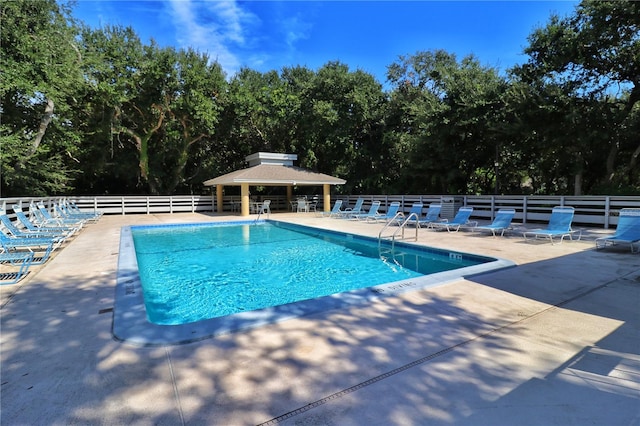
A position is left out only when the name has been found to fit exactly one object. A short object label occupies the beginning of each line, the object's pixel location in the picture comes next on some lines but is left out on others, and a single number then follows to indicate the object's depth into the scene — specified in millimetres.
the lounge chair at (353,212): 16531
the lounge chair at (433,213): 12672
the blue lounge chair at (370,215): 15069
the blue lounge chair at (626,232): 7142
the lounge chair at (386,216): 14242
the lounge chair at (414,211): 13039
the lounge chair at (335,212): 17391
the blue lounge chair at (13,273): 5031
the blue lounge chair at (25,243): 5898
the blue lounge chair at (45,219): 9844
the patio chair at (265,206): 18659
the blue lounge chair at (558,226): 8477
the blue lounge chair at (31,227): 8031
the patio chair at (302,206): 20800
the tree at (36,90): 13195
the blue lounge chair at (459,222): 10997
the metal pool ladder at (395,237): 9094
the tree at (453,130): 16391
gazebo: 18175
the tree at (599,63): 12594
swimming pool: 3596
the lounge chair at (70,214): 12300
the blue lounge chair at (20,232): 7074
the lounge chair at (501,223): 9680
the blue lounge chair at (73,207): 14171
